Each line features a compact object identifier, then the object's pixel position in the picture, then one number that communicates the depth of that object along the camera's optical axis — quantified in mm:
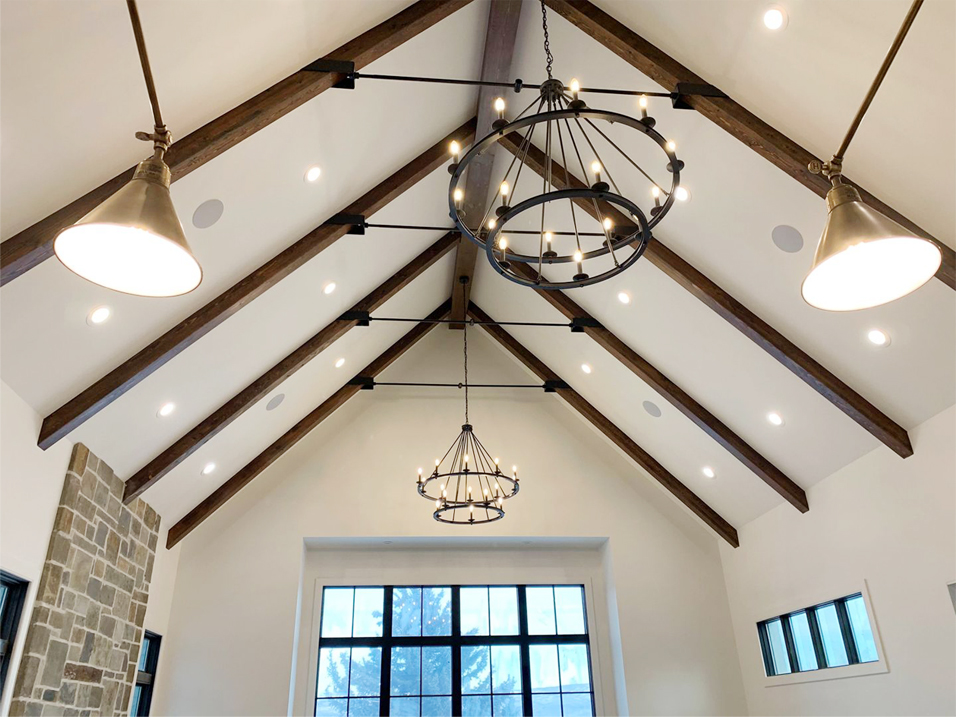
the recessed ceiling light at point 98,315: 4168
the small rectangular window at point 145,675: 6695
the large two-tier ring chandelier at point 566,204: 2705
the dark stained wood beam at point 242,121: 3363
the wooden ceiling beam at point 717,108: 4027
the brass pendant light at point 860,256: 1923
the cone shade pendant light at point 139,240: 1788
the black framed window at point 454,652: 7723
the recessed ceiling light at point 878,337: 4703
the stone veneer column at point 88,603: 4750
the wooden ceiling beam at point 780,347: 5215
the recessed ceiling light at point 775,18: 3625
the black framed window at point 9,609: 4441
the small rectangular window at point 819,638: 5977
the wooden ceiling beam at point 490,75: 4508
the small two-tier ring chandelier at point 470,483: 8086
